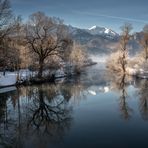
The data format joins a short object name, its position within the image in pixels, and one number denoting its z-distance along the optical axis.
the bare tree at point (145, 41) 73.38
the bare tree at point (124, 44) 70.79
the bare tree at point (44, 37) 53.06
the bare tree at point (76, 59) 77.99
